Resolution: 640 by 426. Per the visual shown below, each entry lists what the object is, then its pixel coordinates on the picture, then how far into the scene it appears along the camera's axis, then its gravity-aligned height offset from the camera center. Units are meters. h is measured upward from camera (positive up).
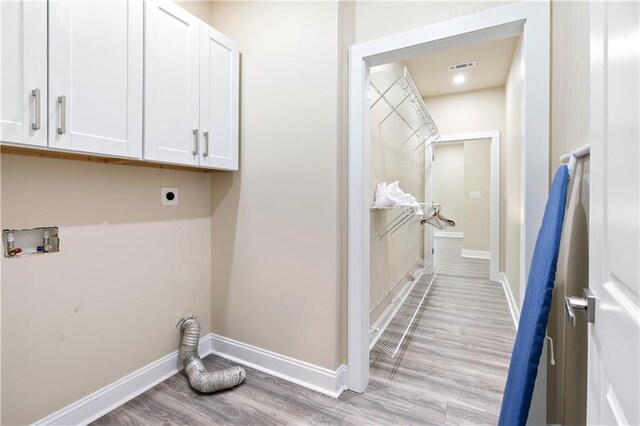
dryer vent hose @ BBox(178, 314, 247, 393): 1.82 -1.01
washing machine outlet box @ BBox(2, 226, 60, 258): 1.32 -0.14
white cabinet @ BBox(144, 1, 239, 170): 1.59 +0.75
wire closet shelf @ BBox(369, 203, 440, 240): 2.86 -0.05
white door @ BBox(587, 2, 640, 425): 0.47 +0.00
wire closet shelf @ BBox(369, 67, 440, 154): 2.60 +1.26
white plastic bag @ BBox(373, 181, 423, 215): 2.36 +0.14
